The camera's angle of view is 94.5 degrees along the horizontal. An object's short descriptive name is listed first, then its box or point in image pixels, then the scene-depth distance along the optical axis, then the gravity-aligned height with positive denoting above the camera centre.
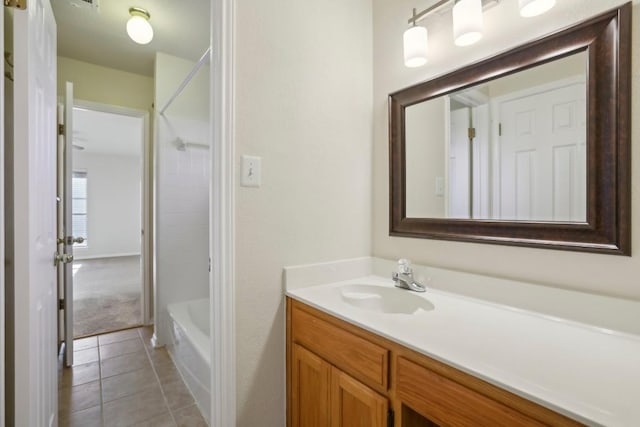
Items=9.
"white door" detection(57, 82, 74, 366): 2.05 +0.06
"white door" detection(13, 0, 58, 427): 0.94 +0.00
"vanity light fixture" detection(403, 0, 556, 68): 1.00 +0.74
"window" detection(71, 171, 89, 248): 6.63 +0.19
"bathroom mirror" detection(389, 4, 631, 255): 0.89 +0.25
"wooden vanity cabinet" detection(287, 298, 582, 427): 0.65 -0.48
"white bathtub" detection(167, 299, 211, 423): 1.68 -0.85
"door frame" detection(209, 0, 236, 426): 1.16 -0.02
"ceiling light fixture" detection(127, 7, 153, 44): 1.95 +1.25
